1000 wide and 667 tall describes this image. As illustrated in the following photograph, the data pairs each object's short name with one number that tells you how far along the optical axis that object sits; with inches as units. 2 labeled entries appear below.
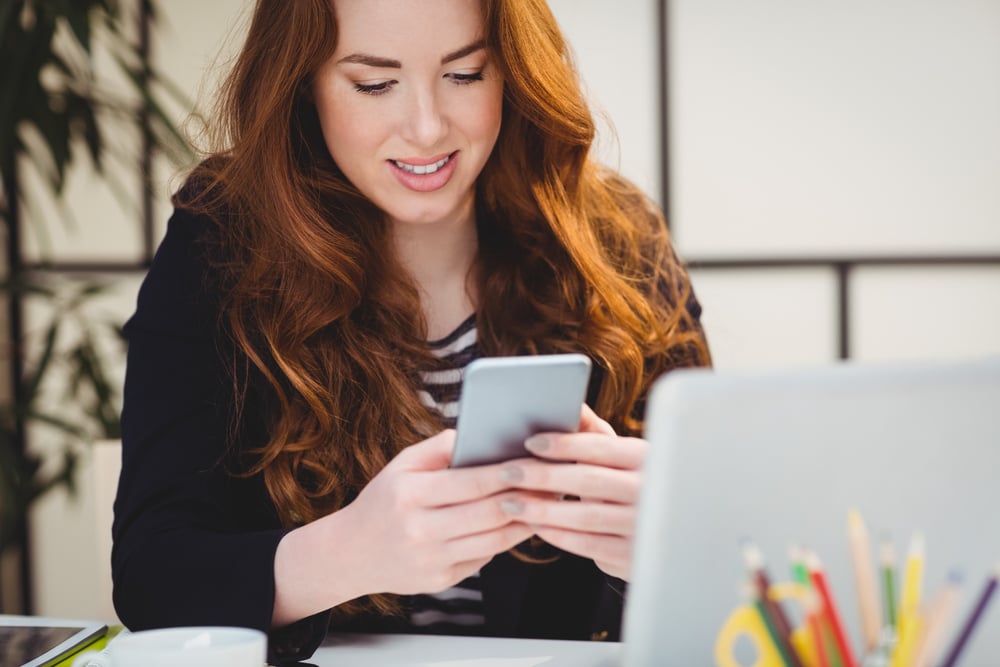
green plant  77.5
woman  41.6
